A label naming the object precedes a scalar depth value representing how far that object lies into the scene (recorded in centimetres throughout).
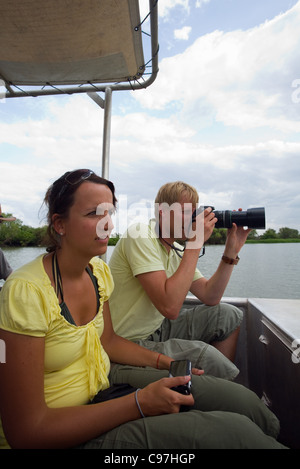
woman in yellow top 74
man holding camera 131
